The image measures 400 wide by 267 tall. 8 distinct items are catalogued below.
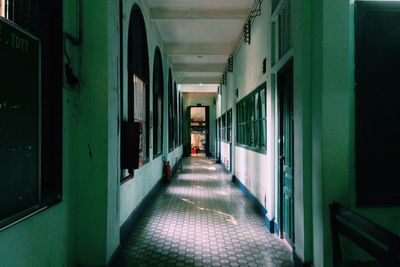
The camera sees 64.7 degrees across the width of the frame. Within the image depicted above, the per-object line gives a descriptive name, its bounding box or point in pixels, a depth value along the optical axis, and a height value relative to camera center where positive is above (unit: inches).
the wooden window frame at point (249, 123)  233.1 +10.7
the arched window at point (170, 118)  460.1 +27.0
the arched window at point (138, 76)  198.1 +42.8
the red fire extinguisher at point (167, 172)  373.4 -43.2
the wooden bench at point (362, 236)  74.3 -27.9
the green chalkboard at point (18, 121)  78.0 +4.2
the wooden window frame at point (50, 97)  101.4 +13.5
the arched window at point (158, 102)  322.7 +36.8
